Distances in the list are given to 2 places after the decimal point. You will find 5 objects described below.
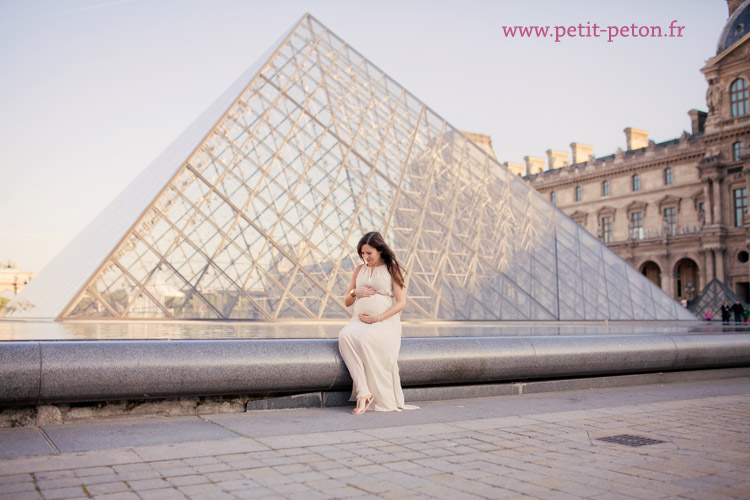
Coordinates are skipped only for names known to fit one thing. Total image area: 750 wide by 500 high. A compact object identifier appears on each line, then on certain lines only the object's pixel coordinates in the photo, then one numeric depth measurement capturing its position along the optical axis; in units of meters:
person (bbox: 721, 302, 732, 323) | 27.17
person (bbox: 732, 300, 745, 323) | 26.48
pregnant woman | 5.11
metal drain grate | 4.14
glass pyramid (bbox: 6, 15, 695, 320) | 12.13
